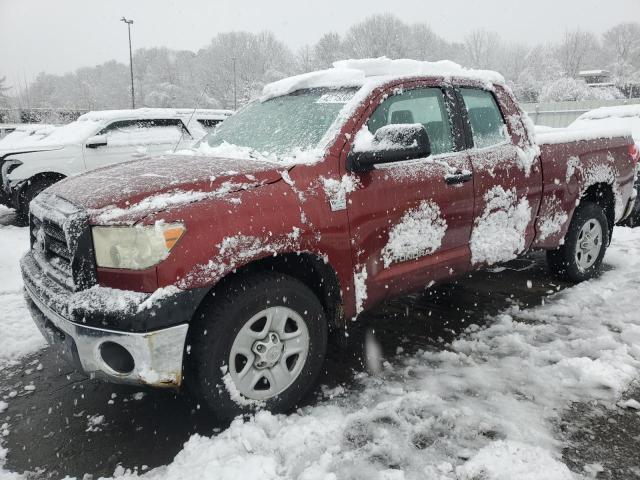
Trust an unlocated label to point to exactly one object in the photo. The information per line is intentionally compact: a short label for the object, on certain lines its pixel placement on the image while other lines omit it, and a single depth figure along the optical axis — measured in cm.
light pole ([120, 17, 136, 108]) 3266
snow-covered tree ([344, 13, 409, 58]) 6431
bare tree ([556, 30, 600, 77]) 7062
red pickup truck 228
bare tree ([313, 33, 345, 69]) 6638
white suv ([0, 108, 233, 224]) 771
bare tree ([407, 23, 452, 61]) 6997
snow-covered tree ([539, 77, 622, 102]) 4397
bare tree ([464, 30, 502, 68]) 8238
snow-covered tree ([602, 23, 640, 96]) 6925
